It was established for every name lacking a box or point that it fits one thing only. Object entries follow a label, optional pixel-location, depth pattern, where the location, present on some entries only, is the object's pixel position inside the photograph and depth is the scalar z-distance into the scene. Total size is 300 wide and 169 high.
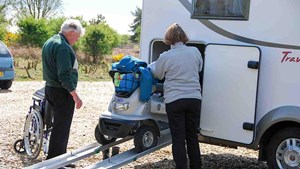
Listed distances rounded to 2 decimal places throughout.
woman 4.67
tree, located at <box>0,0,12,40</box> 29.05
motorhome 4.64
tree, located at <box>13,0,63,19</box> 39.49
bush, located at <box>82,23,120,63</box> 23.91
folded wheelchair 5.49
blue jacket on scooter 4.91
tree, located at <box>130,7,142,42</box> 57.19
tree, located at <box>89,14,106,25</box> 31.96
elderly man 4.84
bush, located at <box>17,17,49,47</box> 24.83
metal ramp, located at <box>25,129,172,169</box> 4.58
